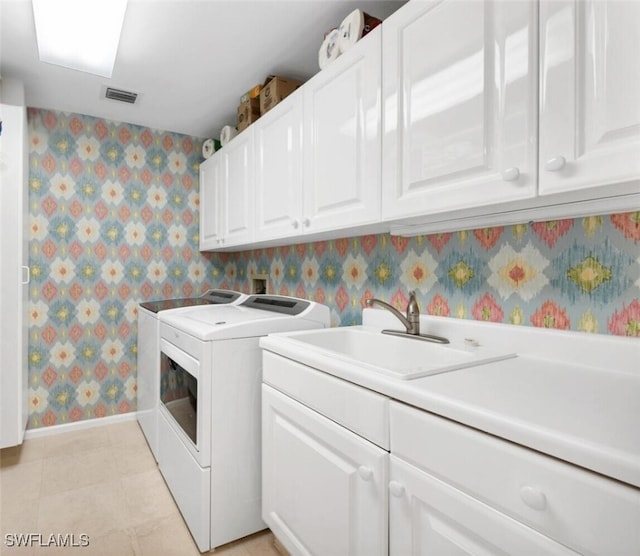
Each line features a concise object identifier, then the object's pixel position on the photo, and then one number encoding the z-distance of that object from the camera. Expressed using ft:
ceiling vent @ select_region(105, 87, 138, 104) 8.07
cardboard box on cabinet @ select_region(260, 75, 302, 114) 6.98
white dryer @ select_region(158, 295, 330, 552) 5.44
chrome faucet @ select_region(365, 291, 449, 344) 5.18
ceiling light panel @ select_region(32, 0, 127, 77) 5.28
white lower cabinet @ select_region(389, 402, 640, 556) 2.01
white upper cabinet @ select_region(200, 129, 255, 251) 7.86
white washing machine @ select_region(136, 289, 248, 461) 7.93
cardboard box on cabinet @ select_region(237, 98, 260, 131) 7.81
